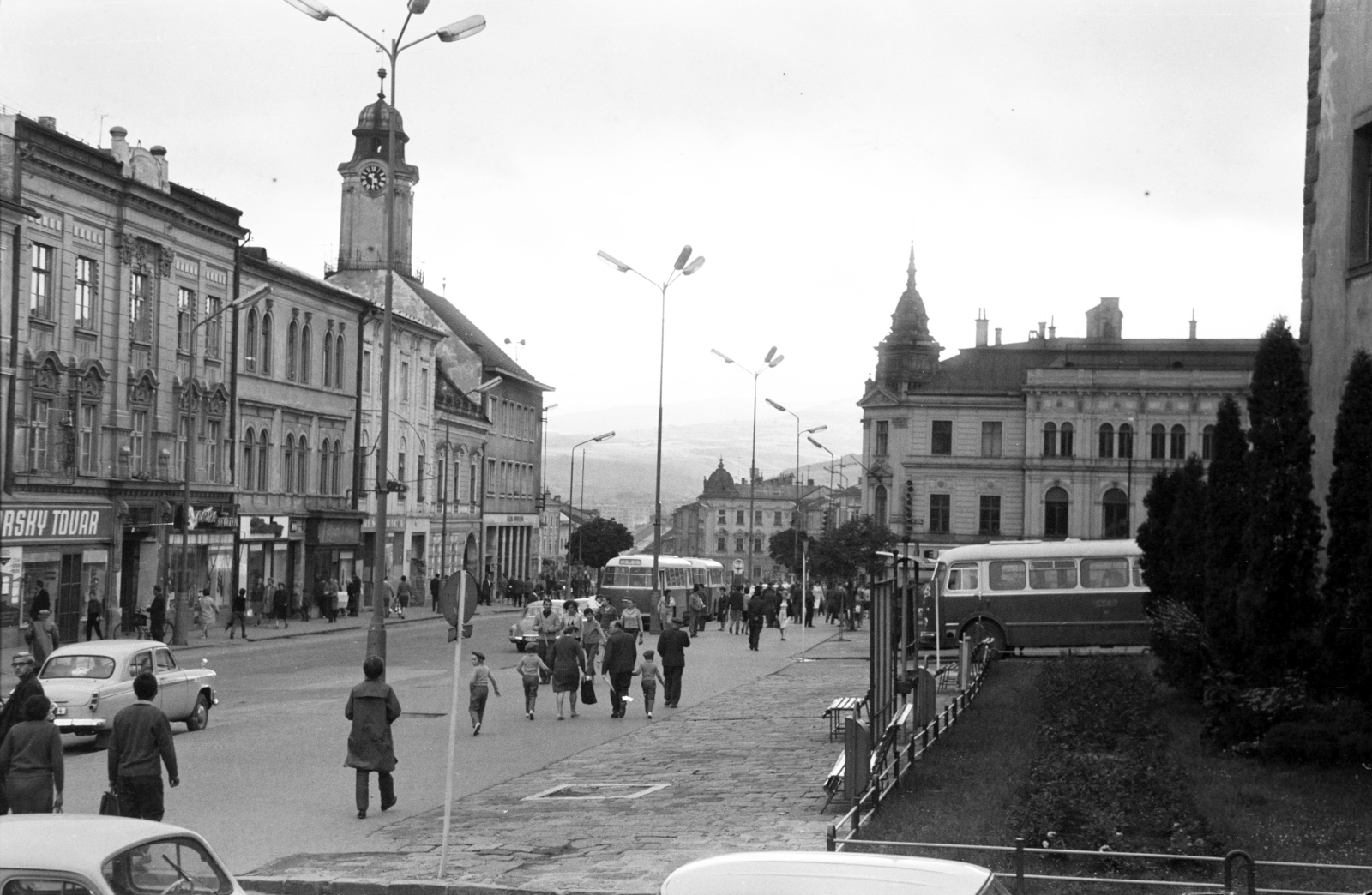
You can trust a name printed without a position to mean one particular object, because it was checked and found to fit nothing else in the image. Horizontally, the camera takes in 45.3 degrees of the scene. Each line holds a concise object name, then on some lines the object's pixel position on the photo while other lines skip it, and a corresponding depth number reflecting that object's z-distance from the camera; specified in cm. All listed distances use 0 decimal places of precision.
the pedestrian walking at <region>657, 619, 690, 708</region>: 2867
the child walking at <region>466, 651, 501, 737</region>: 2422
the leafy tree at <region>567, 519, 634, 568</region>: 12094
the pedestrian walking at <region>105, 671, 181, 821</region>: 1344
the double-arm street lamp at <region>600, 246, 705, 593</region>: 5353
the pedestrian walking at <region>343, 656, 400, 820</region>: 1655
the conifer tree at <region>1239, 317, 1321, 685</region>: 1809
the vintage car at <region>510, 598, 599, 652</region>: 4081
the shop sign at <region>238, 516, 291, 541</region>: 5647
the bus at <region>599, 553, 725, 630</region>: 6212
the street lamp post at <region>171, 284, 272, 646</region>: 4403
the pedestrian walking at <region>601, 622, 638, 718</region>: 2755
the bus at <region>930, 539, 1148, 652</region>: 3834
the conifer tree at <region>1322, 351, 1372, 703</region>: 1686
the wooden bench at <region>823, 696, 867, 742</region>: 2361
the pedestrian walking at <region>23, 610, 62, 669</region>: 3150
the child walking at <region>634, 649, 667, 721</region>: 2706
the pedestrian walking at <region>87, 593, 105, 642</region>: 4194
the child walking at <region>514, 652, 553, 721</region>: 2647
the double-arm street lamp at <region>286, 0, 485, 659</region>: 3069
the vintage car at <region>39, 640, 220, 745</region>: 2186
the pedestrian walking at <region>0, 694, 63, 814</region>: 1245
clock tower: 8762
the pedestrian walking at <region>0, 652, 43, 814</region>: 1307
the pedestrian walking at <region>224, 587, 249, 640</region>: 4847
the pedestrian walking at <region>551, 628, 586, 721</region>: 2664
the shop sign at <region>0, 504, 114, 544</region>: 4034
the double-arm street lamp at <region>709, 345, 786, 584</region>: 6531
